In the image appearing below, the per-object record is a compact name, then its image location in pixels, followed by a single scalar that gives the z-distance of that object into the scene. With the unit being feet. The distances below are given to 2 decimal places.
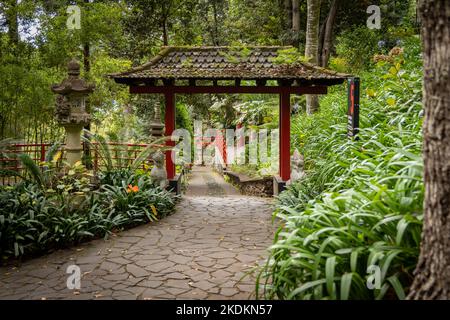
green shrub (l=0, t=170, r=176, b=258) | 16.99
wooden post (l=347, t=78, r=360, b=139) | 17.90
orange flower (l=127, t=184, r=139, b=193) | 22.29
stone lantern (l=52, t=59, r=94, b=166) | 21.74
